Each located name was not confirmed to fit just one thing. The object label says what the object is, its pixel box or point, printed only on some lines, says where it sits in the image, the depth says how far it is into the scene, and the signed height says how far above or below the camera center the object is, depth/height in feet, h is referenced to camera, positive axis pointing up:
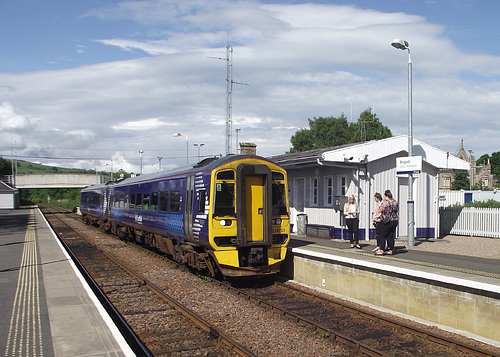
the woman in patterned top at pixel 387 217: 35.55 -1.76
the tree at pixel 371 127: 176.86 +25.15
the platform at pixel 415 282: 22.88 -5.27
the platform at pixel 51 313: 19.30 -6.31
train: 33.76 -1.67
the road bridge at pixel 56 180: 244.22 +7.18
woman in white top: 42.11 -2.20
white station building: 52.19 +1.40
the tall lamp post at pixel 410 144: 45.44 +5.10
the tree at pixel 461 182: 188.96 +4.65
